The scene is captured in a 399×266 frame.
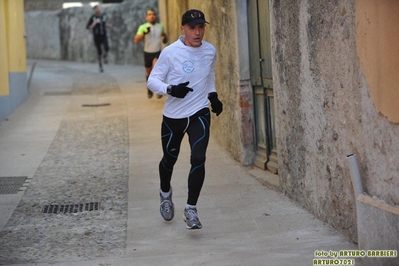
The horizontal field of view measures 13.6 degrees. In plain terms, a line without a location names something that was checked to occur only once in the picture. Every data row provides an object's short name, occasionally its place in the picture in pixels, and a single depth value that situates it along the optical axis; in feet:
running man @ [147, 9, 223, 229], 42.83
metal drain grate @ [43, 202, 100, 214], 50.99
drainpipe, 38.20
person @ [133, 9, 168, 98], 103.16
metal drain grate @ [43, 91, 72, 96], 115.78
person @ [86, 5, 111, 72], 153.60
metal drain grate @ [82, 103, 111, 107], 102.14
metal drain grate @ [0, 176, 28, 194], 57.13
